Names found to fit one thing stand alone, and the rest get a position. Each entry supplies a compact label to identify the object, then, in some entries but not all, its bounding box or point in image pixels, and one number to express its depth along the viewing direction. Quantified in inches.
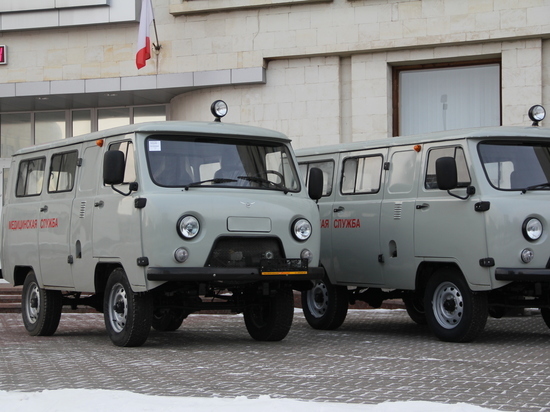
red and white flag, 928.9
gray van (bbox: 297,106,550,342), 455.8
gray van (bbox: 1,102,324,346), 436.1
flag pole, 958.4
